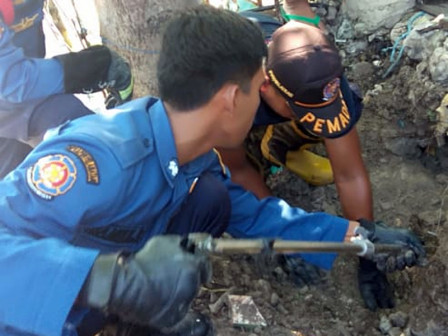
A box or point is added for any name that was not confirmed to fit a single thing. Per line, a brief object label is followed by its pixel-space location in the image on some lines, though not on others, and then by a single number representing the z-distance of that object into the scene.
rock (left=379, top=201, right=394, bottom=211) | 2.76
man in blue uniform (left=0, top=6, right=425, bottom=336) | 1.36
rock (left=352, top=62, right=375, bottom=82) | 3.40
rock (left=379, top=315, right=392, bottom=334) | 2.17
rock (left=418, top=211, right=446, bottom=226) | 2.48
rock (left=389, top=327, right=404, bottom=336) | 2.13
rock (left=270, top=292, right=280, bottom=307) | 2.23
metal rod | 1.31
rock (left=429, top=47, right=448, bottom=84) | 2.80
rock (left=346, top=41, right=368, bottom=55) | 3.57
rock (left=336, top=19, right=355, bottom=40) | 3.63
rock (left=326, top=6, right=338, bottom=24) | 3.76
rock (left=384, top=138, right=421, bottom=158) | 2.94
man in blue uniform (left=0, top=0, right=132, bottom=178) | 2.29
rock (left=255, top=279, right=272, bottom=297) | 2.28
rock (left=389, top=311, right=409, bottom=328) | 2.16
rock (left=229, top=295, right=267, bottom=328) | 2.09
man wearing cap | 2.09
